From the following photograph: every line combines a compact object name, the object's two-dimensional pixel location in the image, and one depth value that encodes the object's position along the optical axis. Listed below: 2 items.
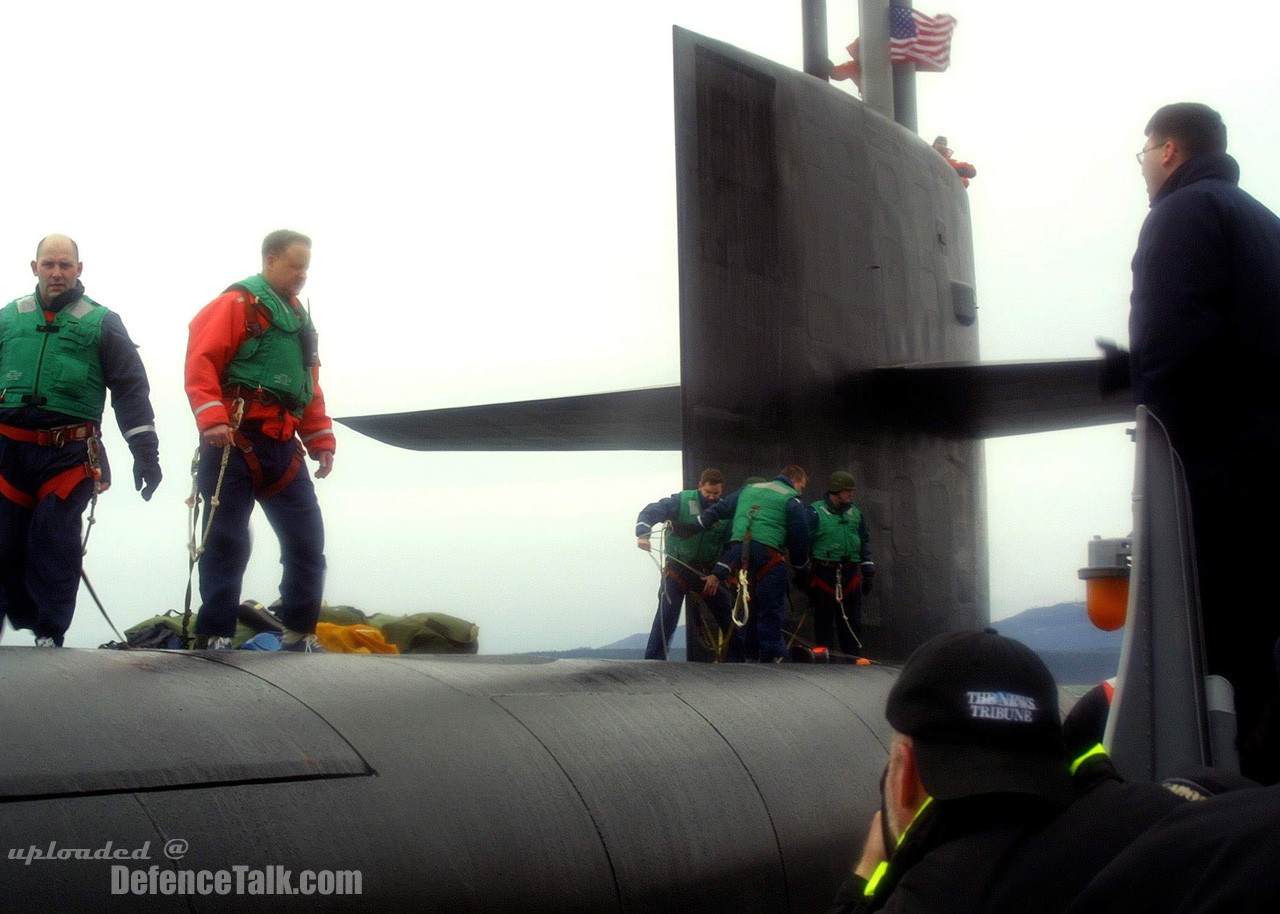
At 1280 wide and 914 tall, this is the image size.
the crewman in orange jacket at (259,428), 4.97
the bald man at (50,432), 4.88
